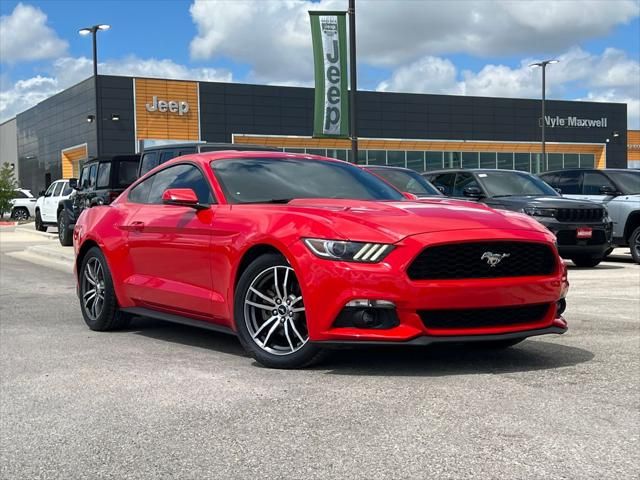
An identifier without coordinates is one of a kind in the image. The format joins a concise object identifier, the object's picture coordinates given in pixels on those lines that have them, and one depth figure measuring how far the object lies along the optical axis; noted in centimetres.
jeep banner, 1595
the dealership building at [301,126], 4766
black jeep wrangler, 1716
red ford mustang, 494
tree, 3938
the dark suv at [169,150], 1396
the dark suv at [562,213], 1270
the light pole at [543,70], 4441
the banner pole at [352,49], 1598
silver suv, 1427
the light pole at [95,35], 3256
